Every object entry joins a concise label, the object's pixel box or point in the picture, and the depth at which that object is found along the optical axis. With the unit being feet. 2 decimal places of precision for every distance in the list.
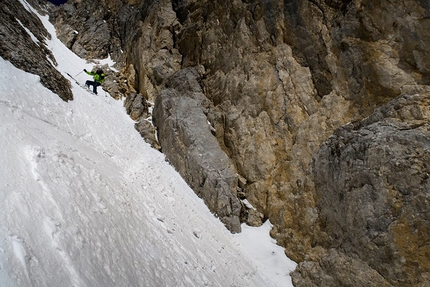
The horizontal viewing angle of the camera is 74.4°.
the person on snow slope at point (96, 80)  72.38
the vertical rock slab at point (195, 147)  51.57
